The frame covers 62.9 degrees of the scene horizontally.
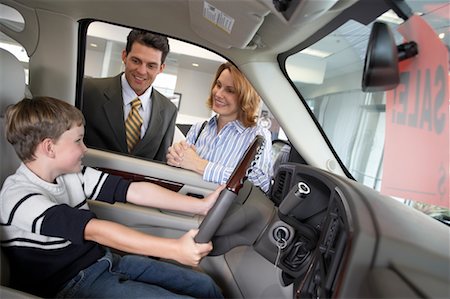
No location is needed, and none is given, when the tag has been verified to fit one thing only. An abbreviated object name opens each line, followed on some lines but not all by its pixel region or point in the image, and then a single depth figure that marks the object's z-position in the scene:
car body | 0.61
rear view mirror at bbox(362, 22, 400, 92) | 0.64
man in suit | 2.02
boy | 1.03
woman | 1.80
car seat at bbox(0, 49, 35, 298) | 1.22
